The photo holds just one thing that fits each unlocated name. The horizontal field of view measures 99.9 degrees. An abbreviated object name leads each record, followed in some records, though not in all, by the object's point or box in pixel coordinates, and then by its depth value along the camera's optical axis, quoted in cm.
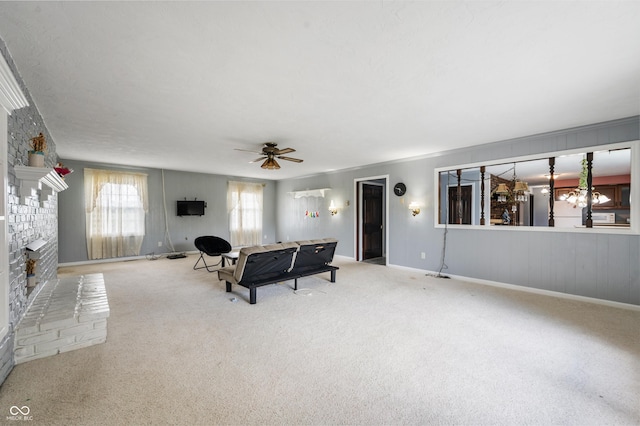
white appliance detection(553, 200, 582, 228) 789
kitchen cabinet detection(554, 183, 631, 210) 705
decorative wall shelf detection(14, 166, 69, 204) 220
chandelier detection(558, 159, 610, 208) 393
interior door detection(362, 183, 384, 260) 710
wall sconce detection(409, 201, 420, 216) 557
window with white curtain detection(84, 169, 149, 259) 637
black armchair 574
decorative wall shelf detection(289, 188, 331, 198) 758
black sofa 367
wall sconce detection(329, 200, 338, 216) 733
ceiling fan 444
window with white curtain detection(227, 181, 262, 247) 862
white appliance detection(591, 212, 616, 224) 699
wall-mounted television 755
